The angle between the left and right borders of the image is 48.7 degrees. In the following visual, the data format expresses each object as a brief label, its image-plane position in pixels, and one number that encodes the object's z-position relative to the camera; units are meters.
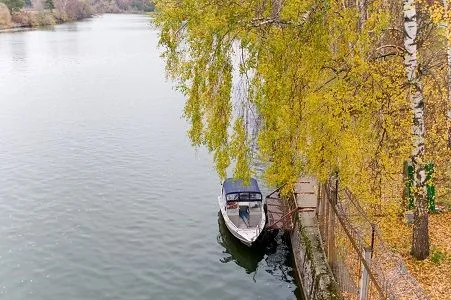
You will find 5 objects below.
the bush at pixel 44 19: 136.75
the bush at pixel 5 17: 121.31
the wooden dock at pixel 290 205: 25.54
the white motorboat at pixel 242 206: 26.98
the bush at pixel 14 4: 130.62
